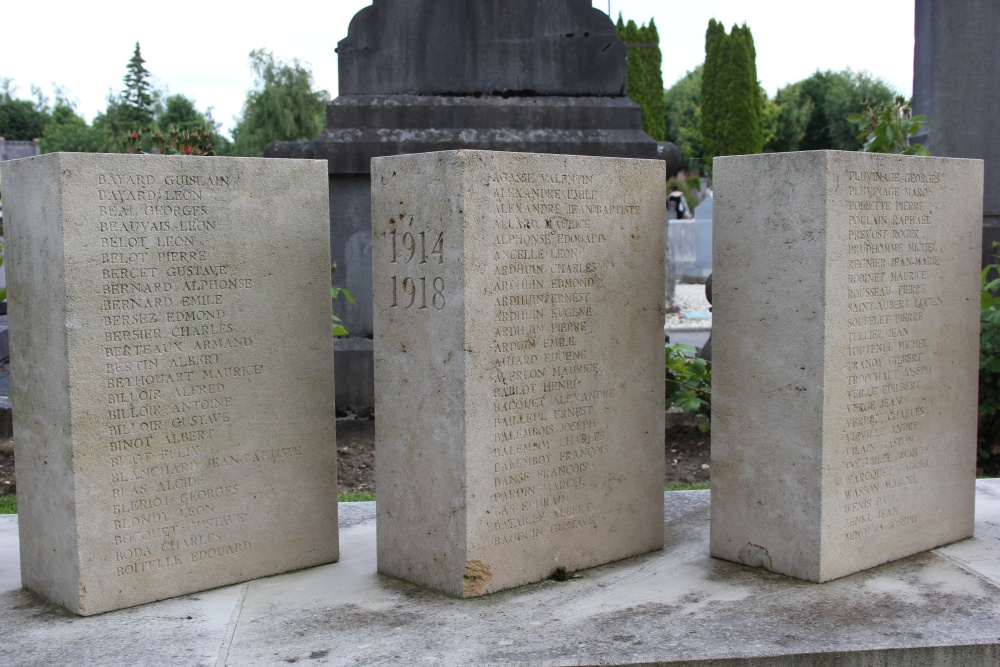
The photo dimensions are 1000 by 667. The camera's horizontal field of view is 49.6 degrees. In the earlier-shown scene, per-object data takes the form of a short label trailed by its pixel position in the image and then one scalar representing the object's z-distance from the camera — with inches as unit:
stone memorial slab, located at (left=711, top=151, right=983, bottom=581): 165.2
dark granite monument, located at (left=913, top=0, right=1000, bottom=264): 339.9
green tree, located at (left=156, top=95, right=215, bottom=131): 2114.9
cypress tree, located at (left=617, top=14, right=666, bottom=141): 1638.8
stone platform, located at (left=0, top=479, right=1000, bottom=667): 140.7
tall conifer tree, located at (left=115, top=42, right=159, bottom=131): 2139.5
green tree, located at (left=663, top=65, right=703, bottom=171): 2320.4
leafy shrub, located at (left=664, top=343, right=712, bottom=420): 287.6
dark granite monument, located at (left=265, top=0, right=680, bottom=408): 314.3
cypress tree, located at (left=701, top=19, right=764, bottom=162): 1884.8
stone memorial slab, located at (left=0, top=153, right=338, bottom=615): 153.5
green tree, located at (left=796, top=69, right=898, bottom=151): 2042.3
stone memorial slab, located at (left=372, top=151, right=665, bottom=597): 158.1
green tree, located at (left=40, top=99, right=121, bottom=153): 1923.0
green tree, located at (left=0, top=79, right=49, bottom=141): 2253.9
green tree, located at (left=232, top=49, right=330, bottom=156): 1482.5
